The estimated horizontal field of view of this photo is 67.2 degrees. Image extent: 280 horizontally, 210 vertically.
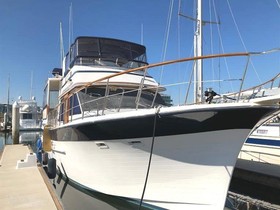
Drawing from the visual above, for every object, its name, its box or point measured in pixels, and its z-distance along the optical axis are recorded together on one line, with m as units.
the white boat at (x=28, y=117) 26.45
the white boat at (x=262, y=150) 6.51
